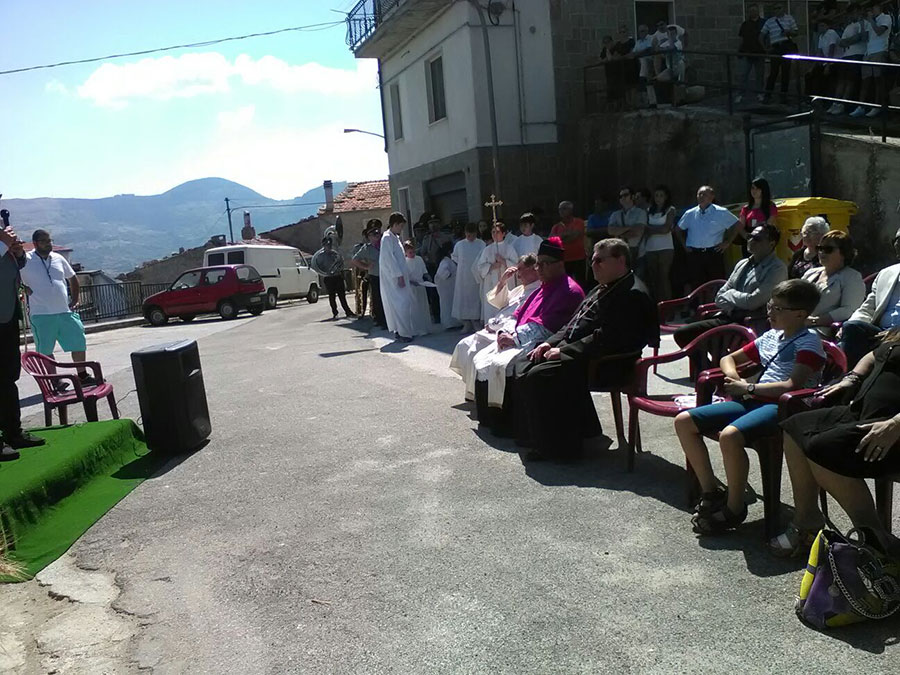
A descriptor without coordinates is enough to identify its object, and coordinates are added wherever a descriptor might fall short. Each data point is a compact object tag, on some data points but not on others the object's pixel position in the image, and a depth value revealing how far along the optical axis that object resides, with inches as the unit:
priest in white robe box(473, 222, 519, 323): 465.1
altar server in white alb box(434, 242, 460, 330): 560.7
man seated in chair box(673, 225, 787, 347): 262.4
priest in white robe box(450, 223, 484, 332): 521.0
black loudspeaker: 263.6
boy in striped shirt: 161.6
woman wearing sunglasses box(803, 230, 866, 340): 231.9
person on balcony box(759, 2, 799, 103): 618.0
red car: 999.6
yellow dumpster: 391.2
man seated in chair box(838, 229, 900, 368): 211.5
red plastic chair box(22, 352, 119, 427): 289.1
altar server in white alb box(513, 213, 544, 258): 461.7
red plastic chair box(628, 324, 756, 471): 201.6
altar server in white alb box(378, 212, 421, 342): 527.8
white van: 1146.0
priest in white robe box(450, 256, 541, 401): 294.0
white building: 708.7
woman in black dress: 132.0
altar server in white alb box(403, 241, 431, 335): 541.3
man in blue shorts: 361.1
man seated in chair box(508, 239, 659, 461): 218.4
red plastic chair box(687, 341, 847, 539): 159.2
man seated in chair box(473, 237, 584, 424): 257.6
